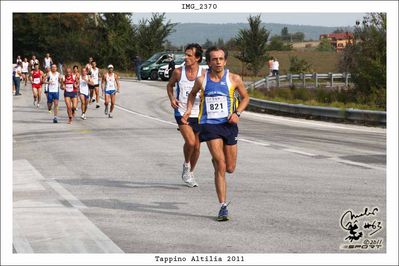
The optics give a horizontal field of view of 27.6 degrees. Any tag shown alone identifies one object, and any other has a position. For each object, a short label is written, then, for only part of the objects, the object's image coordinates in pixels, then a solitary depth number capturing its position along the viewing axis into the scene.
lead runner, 8.95
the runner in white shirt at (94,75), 29.61
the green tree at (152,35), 51.53
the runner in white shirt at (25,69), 43.54
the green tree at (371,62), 25.53
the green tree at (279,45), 52.30
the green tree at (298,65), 51.75
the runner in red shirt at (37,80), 32.16
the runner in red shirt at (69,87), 25.00
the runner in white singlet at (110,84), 26.64
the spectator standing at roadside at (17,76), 39.44
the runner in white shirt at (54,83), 25.89
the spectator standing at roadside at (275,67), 43.19
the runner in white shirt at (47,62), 35.25
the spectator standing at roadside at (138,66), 47.56
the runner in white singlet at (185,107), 11.49
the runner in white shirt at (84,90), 26.66
